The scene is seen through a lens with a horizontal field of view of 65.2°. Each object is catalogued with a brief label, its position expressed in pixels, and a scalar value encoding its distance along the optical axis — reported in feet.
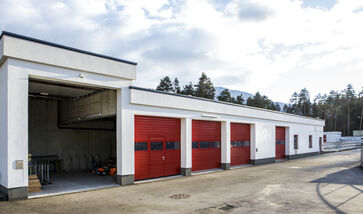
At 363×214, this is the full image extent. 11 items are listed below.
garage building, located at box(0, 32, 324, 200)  34.09
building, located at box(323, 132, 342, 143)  206.90
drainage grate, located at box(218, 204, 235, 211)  29.37
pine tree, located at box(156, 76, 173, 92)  219.61
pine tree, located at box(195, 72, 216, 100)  215.72
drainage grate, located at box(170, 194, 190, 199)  35.12
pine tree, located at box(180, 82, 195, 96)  224.53
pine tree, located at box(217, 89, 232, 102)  219.28
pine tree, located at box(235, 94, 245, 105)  240.05
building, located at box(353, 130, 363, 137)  235.03
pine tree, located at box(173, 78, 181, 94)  228.22
